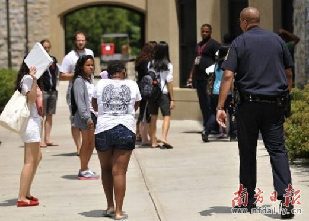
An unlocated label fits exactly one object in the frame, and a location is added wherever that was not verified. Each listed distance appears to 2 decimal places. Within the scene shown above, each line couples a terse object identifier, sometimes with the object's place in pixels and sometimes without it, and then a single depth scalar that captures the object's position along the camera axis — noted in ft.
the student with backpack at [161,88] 50.14
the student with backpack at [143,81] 51.19
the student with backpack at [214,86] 52.13
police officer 29.55
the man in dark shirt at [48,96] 53.16
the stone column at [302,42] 50.96
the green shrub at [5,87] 74.02
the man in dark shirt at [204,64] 55.42
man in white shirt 47.29
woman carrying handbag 33.73
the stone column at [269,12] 60.44
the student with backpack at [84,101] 39.65
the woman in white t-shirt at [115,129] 30.55
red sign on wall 139.95
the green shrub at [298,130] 39.11
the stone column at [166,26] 69.92
